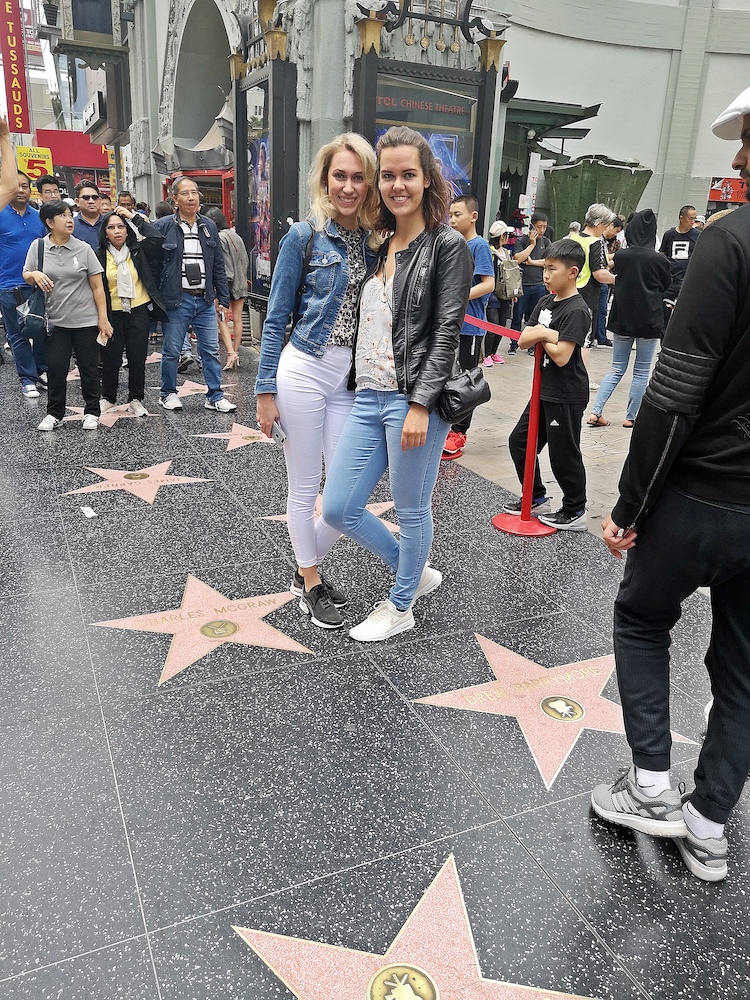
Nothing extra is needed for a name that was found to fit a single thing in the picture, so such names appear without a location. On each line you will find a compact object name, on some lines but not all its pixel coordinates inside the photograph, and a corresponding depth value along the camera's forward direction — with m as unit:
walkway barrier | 4.60
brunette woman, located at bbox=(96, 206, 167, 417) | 6.74
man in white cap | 1.75
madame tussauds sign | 24.39
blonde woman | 2.94
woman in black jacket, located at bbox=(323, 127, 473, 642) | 2.80
